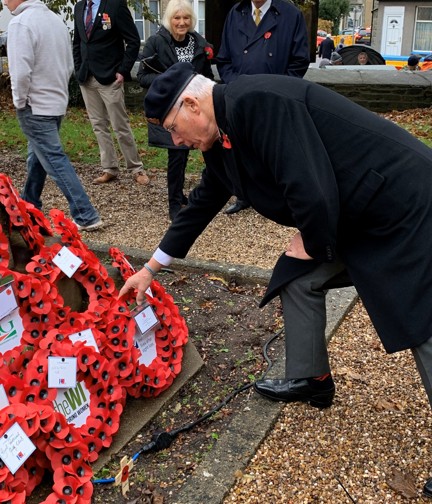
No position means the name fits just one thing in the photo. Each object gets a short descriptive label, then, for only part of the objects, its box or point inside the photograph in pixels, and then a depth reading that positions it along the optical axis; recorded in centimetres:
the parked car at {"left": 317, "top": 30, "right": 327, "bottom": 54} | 3628
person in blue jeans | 468
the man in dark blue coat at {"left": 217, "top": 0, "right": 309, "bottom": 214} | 496
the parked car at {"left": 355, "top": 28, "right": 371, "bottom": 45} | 4392
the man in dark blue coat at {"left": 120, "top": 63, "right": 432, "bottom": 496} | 202
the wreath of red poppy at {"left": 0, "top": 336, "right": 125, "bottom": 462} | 241
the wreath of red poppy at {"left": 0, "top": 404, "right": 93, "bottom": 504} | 221
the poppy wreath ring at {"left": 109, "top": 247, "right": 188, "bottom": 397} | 293
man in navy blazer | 621
